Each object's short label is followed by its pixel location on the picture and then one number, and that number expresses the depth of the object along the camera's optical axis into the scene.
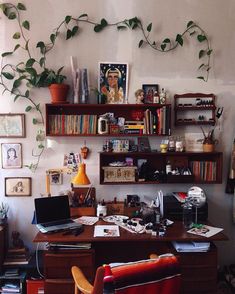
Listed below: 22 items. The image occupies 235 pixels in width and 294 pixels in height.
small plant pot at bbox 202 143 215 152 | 2.95
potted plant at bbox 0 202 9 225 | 2.92
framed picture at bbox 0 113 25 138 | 2.96
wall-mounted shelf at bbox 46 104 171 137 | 2.88
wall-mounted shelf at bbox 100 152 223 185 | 2.92
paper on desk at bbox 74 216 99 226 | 2.68
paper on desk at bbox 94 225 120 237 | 2.41
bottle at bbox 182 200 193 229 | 2.67
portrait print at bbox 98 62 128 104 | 2.96
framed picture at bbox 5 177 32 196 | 3.00
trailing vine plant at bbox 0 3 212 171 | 2.90
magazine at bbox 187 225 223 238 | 2.45
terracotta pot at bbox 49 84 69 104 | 2.80
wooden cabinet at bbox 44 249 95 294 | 2.35
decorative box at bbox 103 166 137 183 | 2.93
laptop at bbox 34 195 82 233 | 2.55
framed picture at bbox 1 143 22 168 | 2.98
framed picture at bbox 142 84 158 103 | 2.98
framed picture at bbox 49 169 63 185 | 3.01
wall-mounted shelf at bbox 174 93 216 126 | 2.99
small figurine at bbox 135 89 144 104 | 2.93
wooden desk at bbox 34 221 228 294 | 2.36
